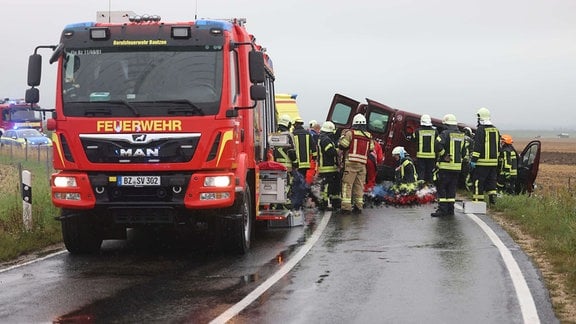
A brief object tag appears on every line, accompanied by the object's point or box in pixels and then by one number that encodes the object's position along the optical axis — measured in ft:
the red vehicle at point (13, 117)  154.81
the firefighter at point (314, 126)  77.66
